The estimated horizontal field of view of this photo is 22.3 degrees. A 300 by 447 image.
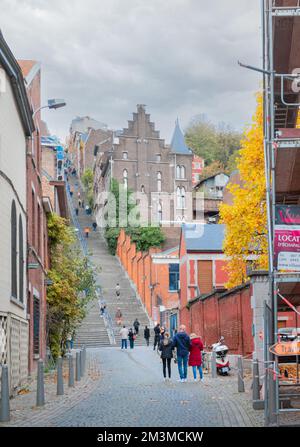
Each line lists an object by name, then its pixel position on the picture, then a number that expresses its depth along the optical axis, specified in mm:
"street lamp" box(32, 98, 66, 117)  25047
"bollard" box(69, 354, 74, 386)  19750
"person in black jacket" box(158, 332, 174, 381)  21125
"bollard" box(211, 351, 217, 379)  22375
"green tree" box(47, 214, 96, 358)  31547
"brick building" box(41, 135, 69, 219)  36438
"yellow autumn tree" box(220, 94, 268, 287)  28281
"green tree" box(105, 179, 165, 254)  75375
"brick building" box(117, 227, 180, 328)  52469
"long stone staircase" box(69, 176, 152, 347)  46906
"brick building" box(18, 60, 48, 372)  23844
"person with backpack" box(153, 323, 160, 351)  36934
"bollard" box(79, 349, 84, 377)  23845
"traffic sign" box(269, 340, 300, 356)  10633
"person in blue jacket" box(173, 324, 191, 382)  20281
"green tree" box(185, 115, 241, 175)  126875
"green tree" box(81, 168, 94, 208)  113788
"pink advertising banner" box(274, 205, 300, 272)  11039
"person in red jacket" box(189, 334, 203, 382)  21094
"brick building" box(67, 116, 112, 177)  135875
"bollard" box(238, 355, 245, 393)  16969
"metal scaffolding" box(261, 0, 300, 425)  10961
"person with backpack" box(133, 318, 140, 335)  45666
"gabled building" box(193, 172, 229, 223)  88750
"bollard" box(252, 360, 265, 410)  13391
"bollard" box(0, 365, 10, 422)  12531
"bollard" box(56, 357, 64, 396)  17547
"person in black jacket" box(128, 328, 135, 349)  40281
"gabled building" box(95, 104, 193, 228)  88875
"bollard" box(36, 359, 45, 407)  15188
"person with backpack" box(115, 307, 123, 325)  49503
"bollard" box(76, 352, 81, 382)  22228
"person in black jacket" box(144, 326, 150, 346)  43031
